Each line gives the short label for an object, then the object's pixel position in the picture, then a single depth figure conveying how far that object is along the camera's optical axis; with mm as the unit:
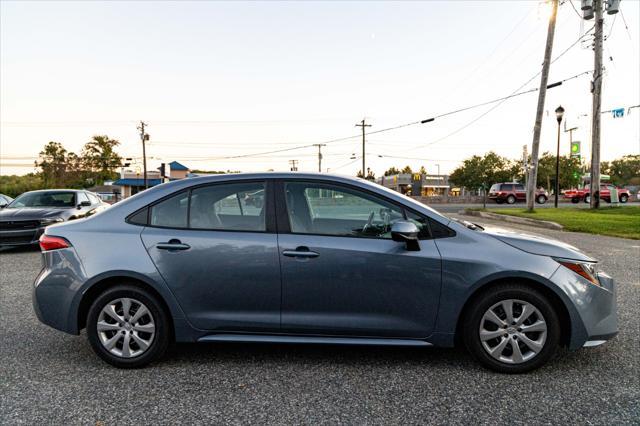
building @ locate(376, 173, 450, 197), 78625
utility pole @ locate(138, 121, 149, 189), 54697
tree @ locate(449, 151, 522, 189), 54531
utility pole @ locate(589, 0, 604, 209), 18984
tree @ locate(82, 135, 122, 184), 94062
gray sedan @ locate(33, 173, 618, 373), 3010
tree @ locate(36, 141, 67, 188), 86188
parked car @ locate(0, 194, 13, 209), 12966
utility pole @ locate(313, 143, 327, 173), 72588
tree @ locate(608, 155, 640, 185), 123250
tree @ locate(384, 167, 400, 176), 153825
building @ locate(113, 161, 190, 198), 67562
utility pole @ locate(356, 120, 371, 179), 50856
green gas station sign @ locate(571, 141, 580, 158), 30891
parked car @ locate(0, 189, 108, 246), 9031
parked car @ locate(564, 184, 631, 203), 36500
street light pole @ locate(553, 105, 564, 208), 22094
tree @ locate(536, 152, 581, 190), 68500
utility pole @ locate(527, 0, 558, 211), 19094
